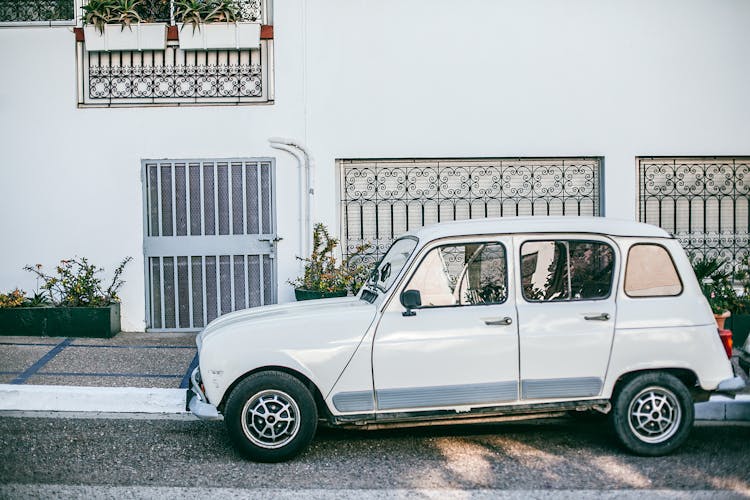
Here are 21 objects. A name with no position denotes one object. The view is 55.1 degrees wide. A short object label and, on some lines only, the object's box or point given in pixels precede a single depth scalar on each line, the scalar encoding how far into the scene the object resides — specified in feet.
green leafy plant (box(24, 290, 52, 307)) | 30.45
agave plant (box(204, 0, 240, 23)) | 30.86
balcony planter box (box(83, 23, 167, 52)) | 30.63
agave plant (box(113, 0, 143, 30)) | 30.78
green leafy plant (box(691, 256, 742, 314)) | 27.86
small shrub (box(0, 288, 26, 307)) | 29.86
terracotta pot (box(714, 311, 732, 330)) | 23.93
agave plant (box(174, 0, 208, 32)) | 30.68
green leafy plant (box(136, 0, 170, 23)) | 31.48
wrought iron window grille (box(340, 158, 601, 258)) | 31.76
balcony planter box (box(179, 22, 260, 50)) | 30.58
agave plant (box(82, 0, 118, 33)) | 30.76
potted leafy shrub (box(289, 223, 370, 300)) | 29.07
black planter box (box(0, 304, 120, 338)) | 29.68
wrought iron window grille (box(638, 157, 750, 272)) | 31.68
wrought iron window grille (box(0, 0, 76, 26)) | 31.63
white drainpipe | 31.04
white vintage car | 16.71
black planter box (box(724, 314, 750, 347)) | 28.25
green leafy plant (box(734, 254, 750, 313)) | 28.73
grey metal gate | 31.37
